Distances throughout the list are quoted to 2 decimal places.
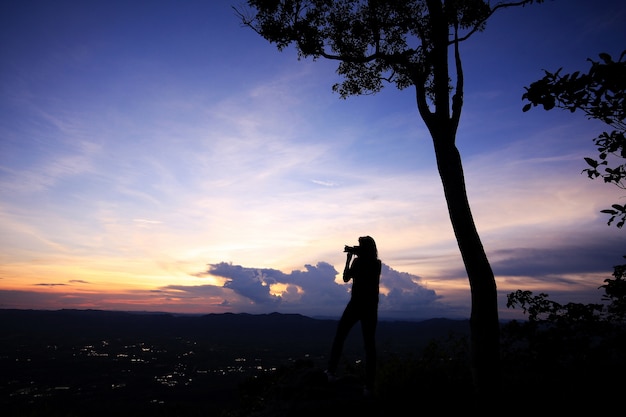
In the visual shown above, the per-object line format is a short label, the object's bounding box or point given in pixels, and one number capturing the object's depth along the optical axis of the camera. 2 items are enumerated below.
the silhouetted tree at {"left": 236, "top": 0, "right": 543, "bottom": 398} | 6.57
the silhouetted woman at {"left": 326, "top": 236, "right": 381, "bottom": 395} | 6.41
